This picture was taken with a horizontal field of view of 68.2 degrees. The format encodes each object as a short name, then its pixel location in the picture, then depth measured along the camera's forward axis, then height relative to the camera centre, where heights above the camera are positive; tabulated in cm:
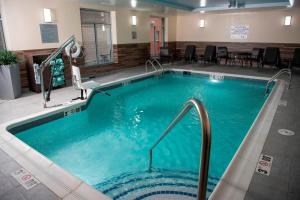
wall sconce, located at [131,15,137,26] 862 +113
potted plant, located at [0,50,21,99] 469 -51
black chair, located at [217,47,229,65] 921 -17
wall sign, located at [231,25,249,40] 920 +69
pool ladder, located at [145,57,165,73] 833 -71
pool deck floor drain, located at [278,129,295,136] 301 -114
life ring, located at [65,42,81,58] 428 +3
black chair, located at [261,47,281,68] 791 -31
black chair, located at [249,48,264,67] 852 -26
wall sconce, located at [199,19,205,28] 1000 +115
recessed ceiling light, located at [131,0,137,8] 616 +135
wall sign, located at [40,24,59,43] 589 +47
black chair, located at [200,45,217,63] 934 -21
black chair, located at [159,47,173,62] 959 -20
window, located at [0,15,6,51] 530 +24
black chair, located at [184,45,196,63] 990 -15
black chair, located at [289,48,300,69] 757 -37
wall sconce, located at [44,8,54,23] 574 +91
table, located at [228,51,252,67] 878 -31
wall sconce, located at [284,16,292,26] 816 +100
